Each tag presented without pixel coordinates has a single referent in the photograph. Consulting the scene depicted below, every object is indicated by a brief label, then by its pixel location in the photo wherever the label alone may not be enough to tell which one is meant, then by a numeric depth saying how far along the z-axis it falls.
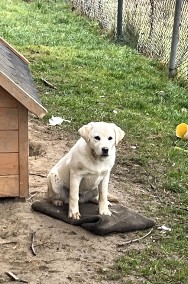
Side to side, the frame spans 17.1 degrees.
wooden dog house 5.34
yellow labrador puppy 5.09
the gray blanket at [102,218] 5.24
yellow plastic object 8.10
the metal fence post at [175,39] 10.84
